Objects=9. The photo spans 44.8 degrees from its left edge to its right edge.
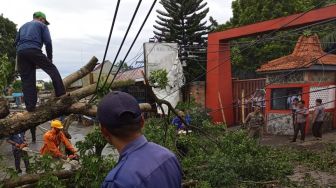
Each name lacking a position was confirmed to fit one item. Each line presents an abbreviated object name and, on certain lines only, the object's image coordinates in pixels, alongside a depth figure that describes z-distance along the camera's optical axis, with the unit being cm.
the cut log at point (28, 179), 520
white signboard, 1733
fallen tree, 520
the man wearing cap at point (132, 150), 197
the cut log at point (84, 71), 613
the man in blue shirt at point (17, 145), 892
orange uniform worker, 714
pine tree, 2494
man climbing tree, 528
